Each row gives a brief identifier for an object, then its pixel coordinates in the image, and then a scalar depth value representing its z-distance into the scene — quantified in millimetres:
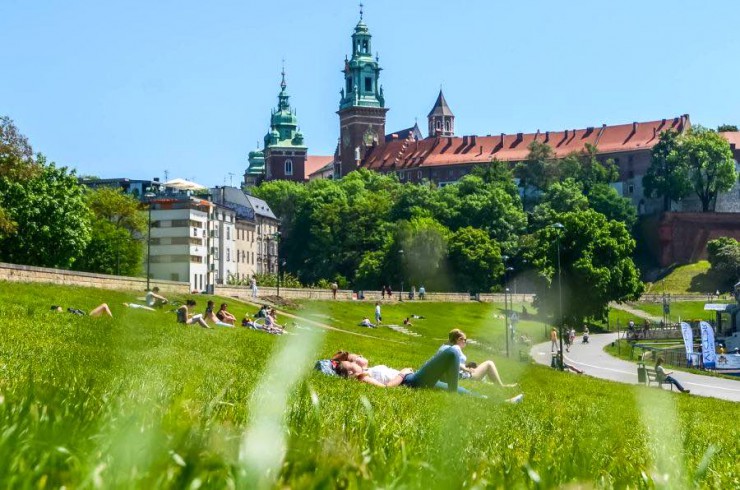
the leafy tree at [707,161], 155000
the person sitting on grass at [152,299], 38938
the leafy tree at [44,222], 76812
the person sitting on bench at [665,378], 36438
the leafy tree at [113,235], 94812
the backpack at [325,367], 16797
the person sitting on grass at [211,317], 34066
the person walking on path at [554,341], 57084
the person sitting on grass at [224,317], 36541
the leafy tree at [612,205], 158750
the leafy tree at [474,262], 123000
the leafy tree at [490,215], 141750
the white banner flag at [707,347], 60719
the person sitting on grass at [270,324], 38972
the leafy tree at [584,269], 94750
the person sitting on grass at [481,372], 19781
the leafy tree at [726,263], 143625
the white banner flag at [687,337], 60250
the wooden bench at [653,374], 36812
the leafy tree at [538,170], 171500
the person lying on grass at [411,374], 15336
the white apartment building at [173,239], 122000
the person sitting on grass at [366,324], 65375
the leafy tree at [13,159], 61406
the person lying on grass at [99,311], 28933
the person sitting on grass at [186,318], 30234
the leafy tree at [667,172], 157125
